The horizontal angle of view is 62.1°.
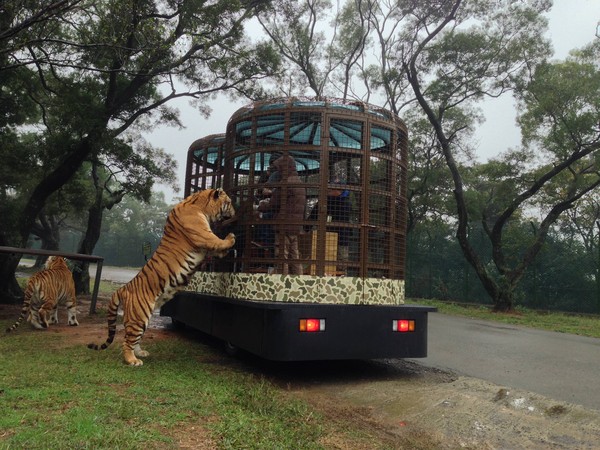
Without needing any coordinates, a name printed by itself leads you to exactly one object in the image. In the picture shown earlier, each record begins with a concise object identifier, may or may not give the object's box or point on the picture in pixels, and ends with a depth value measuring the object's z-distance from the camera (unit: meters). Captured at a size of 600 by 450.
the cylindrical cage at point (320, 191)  5.59
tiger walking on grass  8.41
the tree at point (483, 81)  17.47
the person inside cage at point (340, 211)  5.64
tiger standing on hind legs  5.68
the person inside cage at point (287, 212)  5.54
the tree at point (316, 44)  20.64
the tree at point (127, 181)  14.70
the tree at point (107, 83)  9.98
